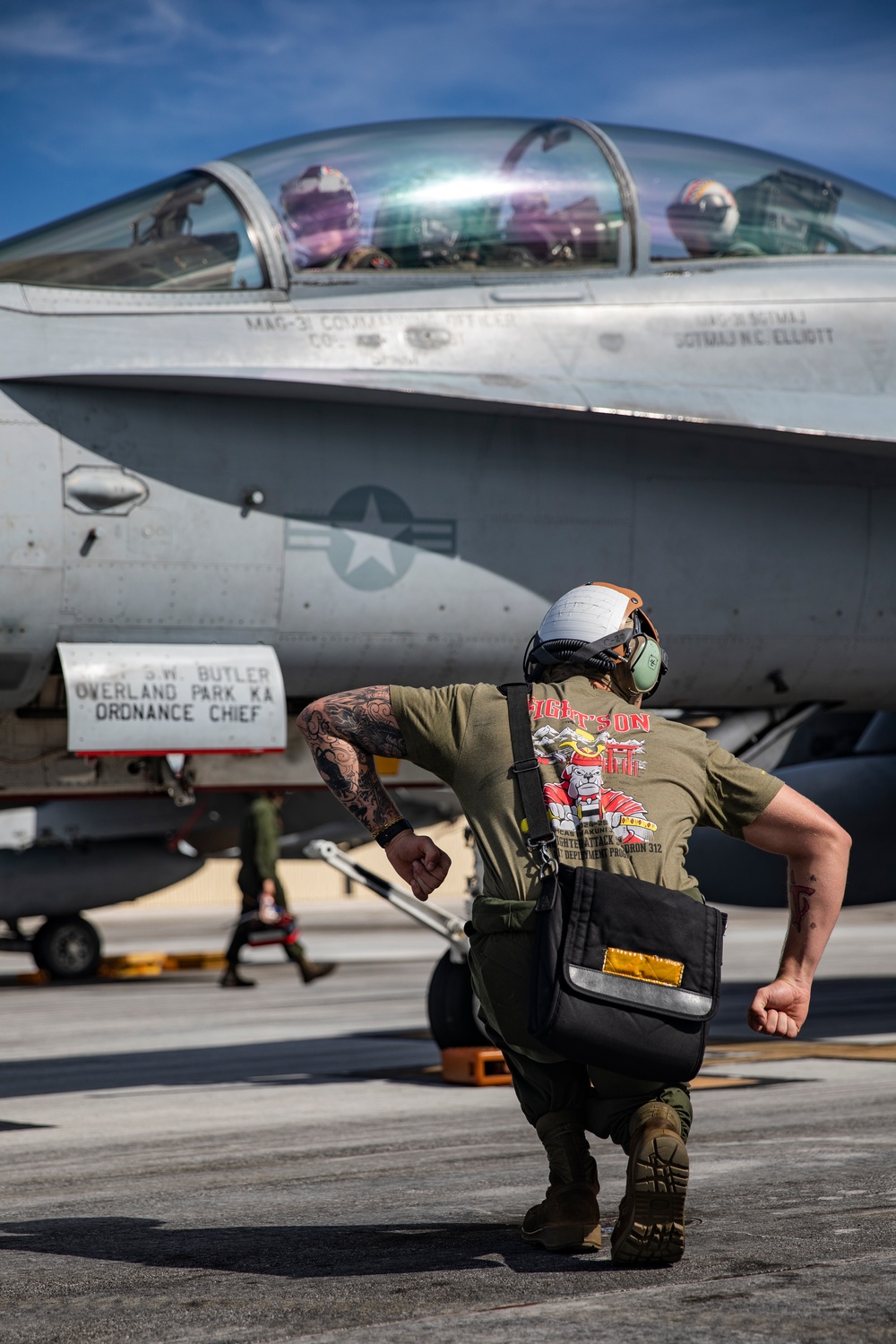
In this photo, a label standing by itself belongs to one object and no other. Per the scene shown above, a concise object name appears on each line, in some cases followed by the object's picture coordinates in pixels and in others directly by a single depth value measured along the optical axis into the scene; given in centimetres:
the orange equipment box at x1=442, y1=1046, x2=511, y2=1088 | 1531
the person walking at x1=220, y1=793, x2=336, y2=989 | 2930
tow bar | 1637
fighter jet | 1252
